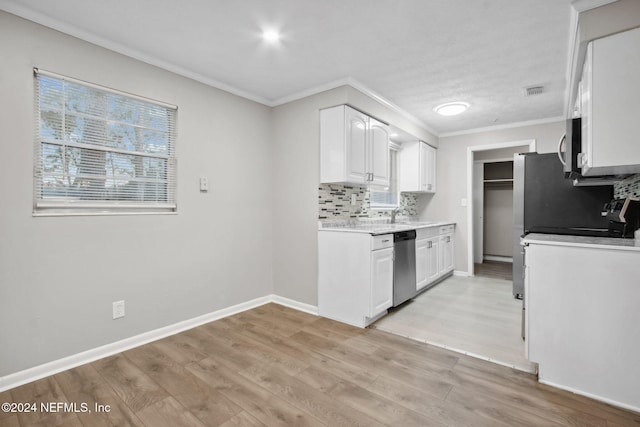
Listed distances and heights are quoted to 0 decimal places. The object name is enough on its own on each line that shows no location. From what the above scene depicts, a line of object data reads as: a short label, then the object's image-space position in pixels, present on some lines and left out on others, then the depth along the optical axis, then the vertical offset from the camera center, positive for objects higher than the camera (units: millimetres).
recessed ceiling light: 2314 +1360
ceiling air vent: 3327 +1343
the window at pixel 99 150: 2164 +481
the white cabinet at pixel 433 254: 3910 -629
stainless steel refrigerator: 3279 +105
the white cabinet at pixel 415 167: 4965 +726
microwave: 2232 +502
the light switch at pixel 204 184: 3043 +263
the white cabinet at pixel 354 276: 2965 -672
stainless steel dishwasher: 3336 -644
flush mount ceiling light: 3800 +1311
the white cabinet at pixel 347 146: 3188 +711
